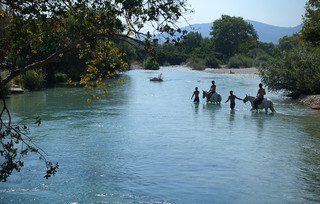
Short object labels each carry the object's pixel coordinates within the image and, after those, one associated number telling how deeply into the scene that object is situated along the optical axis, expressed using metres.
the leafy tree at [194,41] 140.94
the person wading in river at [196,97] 29.16
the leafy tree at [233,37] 138.38
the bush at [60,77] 48.06
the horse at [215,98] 28.38
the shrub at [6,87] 30.99
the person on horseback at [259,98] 23.54
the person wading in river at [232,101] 25.28
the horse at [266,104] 24.00
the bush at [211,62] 101.12
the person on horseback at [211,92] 28.07
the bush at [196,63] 90.56
